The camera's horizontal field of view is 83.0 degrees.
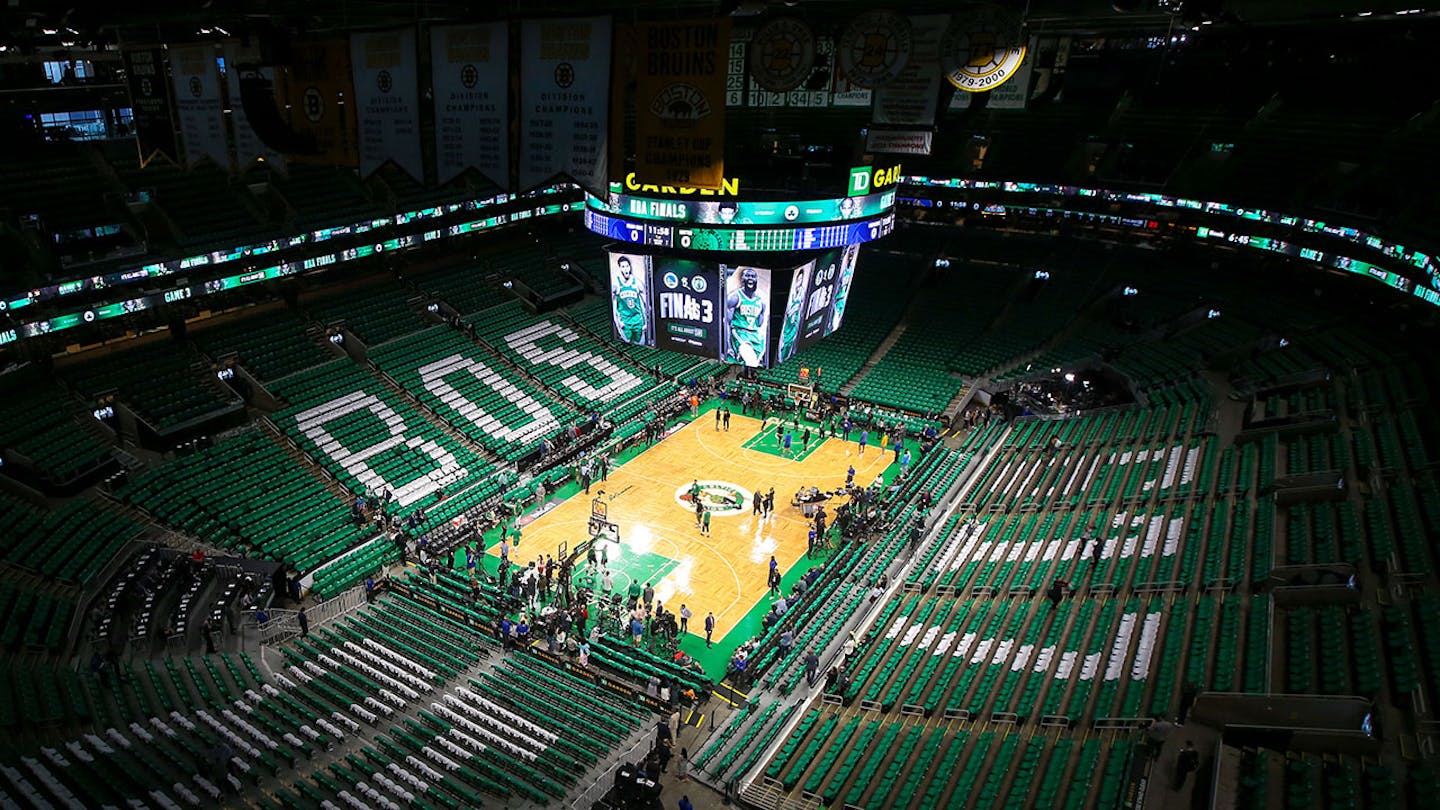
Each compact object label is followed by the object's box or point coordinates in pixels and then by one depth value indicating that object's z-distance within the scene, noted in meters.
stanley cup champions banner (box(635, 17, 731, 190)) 12.21
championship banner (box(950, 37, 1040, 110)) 17.92
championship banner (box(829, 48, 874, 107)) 25.53
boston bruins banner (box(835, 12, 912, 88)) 13.70
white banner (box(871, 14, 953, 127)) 14.62
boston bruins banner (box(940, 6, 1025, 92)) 13.49
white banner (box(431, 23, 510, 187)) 12.69
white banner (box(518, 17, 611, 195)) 11.91
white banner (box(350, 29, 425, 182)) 13.14
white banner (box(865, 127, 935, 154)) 16.75
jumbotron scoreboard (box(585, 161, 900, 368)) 18.94
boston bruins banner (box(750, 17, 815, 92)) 13.41
